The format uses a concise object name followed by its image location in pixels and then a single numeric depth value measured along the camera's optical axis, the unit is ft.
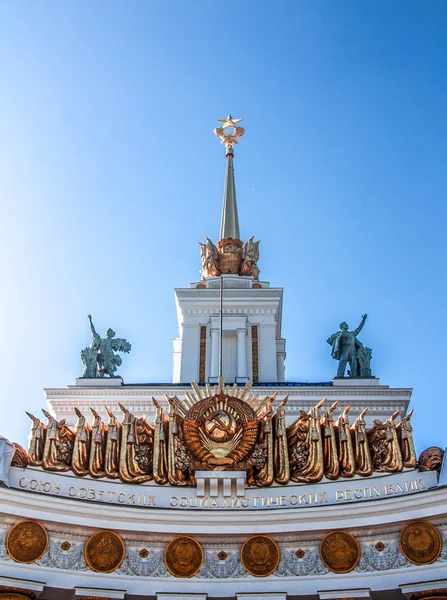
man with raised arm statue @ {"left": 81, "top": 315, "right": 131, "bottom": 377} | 81.61
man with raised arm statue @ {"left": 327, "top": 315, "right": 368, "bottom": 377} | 81.71
